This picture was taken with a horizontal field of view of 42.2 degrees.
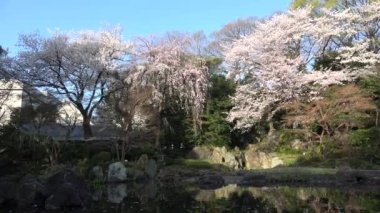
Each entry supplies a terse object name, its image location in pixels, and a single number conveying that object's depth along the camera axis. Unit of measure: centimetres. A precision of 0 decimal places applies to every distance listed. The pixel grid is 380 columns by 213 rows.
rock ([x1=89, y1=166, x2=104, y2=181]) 2178
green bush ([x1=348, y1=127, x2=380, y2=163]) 2331
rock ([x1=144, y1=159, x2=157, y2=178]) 2291
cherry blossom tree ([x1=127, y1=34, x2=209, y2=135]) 2945
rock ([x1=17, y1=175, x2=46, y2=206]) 1467
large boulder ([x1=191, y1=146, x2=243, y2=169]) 2731
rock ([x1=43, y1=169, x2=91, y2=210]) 1395
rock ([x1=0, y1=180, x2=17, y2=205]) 1495
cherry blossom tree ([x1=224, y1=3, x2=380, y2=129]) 2806
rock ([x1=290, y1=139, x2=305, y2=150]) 2676
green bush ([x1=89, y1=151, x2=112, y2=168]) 2378
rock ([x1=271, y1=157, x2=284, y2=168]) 2567
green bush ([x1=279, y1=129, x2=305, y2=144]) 2666
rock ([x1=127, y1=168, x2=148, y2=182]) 2243
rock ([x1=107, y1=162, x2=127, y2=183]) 2175
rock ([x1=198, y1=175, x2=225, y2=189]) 2122
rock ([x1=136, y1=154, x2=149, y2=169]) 2348
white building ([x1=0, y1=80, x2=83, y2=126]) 2948
